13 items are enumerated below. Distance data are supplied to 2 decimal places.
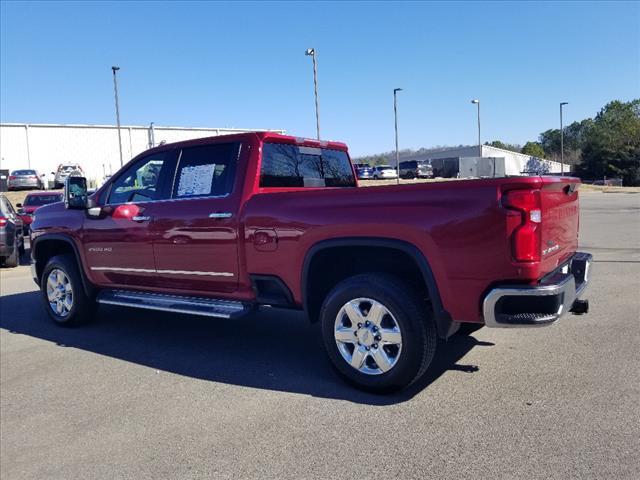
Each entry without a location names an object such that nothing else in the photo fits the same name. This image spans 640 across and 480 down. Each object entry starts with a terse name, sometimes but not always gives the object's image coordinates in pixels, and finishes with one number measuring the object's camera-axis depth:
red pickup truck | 3.61
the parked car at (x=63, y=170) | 36.95
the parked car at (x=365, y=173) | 49.21
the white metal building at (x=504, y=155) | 55.20
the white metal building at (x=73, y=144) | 51.09
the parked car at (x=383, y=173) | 50.94
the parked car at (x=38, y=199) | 17.85
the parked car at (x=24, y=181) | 35.91
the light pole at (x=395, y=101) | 43.25
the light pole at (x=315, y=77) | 28.25
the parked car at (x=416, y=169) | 52.67
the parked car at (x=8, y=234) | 11.78
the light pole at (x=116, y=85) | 35.24
